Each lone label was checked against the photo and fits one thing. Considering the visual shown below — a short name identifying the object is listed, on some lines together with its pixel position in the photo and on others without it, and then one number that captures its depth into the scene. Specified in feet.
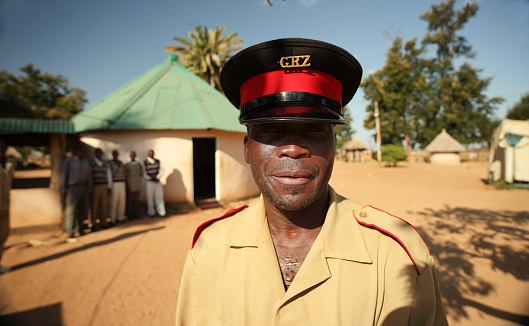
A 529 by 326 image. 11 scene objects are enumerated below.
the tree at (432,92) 127.44
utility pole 109.93
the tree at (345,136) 168.66
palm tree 73.67
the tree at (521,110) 119.03
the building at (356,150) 127.44
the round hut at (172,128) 29.50
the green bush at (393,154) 88.89
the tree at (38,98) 72.33
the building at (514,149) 36.78
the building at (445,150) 101.14
